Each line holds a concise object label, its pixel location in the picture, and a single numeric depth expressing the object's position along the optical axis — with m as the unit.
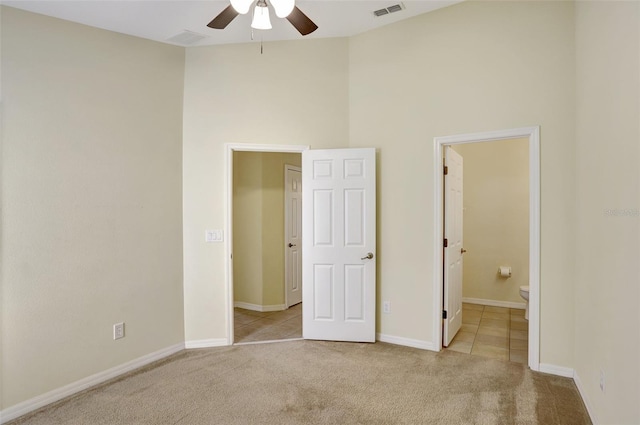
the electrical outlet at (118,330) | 3.12
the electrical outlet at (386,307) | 3.78
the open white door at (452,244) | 3.58
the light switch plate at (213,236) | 3.70
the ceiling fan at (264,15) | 2.18
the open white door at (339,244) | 3.75
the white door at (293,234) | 5.22
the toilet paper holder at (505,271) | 5.16
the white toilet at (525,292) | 4.14
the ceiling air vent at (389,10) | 3.26
